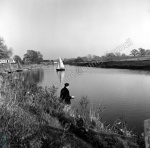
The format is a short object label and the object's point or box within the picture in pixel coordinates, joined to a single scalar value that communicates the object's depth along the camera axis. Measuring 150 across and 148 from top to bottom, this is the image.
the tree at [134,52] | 131.14
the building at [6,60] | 82.20
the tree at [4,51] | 57.11
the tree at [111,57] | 109.18
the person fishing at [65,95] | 8.23
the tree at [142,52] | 122.22
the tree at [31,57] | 115.34
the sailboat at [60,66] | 57.81
